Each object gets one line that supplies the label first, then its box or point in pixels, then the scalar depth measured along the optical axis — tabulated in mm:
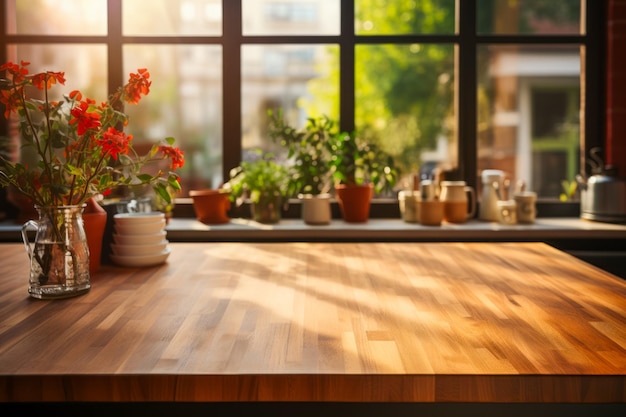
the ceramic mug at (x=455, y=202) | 3377
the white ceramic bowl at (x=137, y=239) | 1887
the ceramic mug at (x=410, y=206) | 3426
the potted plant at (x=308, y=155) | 3492
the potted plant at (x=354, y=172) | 3498
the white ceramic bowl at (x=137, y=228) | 1881
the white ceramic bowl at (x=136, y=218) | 1869
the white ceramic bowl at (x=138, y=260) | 1887
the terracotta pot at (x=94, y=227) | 1782
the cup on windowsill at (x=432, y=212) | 3285
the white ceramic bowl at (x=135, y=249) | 1891
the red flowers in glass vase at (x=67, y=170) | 1477
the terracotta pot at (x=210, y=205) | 3412
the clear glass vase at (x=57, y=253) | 1470
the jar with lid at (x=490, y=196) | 3496
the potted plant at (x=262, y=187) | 3408
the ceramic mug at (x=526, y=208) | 3379
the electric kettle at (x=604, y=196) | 3250
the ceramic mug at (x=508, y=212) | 3316
